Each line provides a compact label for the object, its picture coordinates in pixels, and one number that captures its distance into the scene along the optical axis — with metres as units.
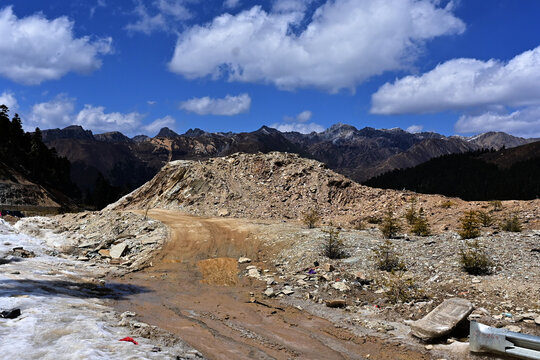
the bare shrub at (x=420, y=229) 20.16
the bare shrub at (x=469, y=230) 16.44
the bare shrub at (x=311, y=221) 23.95
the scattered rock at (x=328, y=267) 14.26
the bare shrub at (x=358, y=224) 23.89
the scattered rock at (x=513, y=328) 8.74
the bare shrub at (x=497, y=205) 24.81
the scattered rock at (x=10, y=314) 7.91
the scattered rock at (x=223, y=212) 28.91
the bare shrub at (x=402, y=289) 11.32
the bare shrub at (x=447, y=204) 27.32
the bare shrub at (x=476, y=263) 12.34
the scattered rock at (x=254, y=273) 15.25
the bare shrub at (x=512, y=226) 17.79
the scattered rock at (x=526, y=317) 9.21
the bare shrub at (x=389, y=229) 19.38
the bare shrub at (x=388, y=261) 14.04
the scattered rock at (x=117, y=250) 18.46
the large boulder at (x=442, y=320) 8.73
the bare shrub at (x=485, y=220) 21.33
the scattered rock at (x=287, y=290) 12.91
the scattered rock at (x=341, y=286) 12.56
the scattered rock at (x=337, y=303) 11.56
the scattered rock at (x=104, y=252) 18.67
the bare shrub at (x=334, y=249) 16.03
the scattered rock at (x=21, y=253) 16.31
